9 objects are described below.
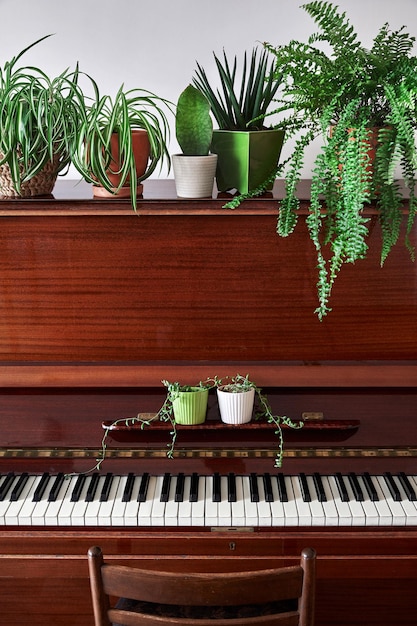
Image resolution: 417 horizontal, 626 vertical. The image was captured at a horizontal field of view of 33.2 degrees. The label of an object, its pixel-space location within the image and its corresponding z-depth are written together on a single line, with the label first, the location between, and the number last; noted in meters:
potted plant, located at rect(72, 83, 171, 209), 1.77
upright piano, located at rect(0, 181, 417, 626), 1.87
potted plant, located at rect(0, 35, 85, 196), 1.76
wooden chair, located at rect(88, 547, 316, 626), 1.36
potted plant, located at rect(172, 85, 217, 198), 1.81
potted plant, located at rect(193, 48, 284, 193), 1.84
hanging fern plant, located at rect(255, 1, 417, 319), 1.67
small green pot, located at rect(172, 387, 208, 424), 1.95
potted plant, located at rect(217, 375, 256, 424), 1.95
